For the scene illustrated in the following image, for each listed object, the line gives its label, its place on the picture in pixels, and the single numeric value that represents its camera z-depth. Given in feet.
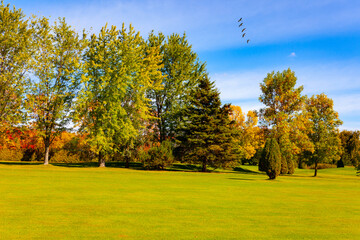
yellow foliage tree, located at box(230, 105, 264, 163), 179.42
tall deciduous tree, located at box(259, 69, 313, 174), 154.92
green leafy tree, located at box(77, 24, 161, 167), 136.15
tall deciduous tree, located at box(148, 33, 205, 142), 164.86
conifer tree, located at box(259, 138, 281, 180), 95.81
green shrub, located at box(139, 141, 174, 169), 134.10
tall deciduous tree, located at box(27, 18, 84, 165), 134.72
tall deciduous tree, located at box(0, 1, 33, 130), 125.29
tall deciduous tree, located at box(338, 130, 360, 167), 255.09
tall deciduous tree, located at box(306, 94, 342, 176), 155.53
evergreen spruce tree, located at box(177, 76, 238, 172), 138.82
